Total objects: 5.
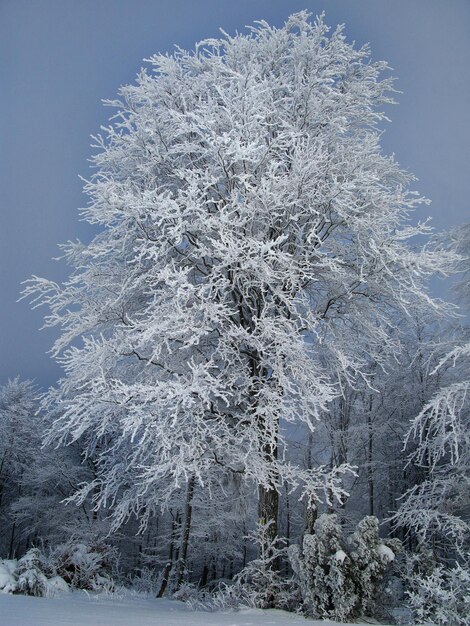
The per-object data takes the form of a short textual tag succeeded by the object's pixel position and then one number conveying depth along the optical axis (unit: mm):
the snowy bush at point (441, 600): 5855
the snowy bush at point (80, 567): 9695
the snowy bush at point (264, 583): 6785
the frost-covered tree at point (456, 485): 8877
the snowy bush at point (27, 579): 6699
